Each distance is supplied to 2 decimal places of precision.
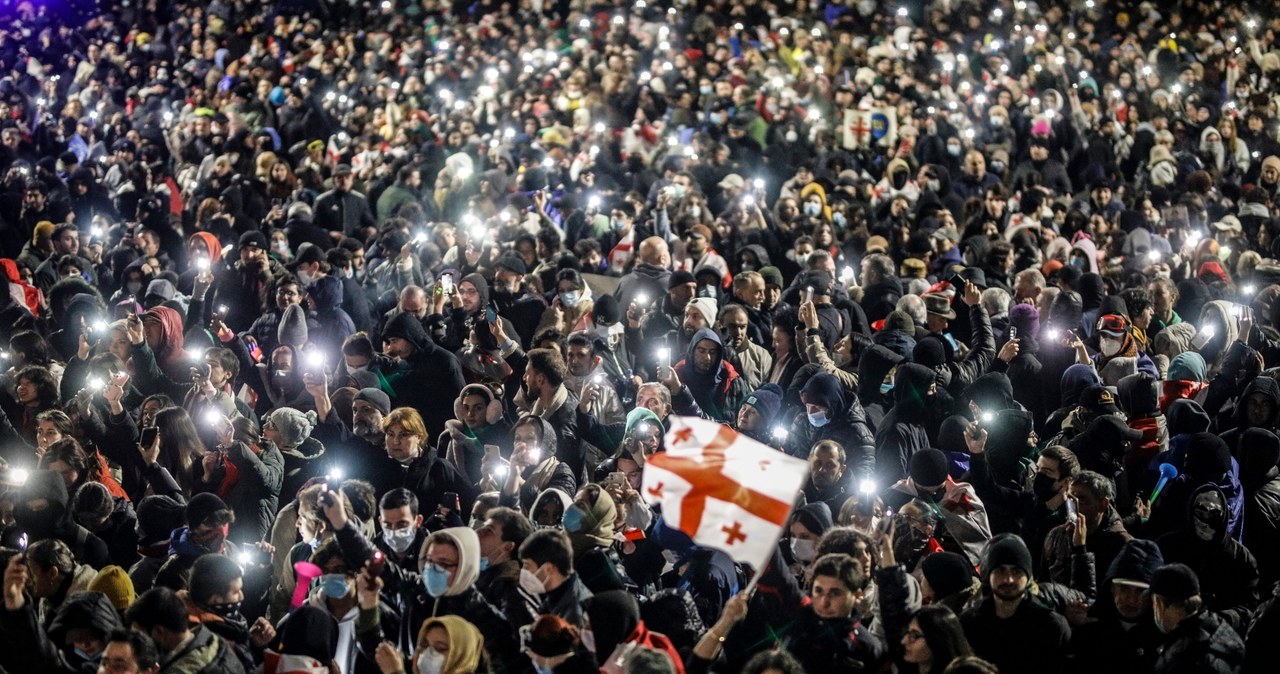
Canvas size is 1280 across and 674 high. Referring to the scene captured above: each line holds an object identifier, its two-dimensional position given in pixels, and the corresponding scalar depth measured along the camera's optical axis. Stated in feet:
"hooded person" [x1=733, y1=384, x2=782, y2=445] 25.46
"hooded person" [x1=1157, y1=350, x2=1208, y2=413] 27.40
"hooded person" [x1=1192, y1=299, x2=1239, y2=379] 29.12
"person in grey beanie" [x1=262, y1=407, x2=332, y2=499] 24.97
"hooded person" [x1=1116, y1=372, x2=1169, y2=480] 25.04
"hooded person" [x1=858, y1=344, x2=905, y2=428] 27.30
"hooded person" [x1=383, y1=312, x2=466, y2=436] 27.96
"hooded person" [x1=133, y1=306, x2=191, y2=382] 29.35
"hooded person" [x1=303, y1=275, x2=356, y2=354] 30.68
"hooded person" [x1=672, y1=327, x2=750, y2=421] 28.12
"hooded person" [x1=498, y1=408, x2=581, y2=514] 22.68
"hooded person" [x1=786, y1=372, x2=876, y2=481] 25.07
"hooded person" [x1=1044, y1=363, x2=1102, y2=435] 26.27
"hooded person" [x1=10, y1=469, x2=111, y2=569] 22.02
